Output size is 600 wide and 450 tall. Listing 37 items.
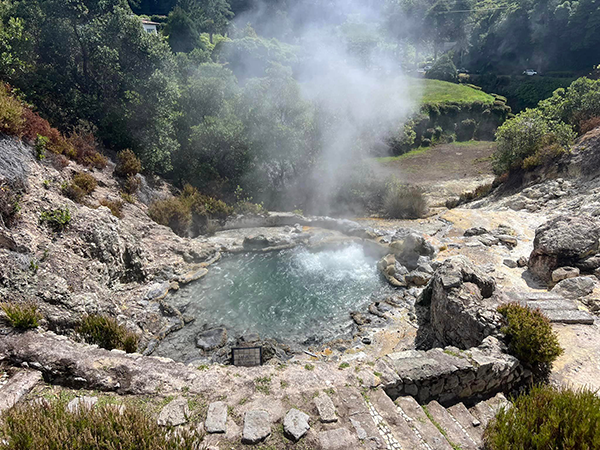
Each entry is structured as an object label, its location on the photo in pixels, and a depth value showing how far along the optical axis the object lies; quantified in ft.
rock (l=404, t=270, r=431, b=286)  43.83
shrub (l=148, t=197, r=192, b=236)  54.49
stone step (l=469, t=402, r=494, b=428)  20.98
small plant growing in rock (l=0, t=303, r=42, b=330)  22.98
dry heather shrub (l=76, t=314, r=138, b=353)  27.07
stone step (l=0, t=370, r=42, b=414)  17.44
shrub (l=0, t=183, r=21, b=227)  32.07
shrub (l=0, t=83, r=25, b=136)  36.52
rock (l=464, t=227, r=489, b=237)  52.54
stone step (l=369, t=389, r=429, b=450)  16.66
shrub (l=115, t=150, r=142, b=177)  54.70
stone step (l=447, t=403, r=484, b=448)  19.07
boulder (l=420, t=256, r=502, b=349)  26.78
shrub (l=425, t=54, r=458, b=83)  177.37
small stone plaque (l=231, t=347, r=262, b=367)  29.08
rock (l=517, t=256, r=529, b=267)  40.85
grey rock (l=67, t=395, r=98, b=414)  17.19
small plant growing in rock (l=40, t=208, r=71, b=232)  36.20
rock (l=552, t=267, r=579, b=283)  34.06
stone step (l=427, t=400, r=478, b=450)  17.47
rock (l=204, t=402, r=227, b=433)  16.92
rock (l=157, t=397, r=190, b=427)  17.29
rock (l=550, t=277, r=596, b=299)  31.58
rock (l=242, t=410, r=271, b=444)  16.33
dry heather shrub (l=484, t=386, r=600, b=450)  13.66
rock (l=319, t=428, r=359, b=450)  16.20
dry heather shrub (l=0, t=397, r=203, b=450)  12.94
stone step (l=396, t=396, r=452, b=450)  16.87
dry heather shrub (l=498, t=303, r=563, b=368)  23.04
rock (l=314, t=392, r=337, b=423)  17.89
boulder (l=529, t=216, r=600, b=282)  35.17
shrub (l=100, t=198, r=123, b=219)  46.96
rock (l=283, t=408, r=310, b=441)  16.71
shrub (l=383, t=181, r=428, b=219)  68.39
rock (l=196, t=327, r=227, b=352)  34.12
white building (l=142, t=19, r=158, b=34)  178.29
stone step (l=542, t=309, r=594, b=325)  27.81
